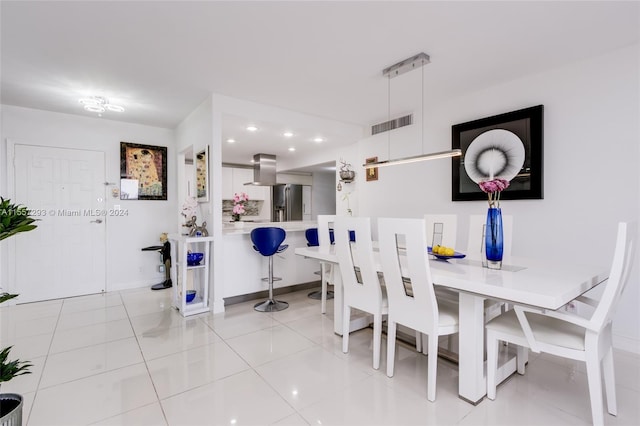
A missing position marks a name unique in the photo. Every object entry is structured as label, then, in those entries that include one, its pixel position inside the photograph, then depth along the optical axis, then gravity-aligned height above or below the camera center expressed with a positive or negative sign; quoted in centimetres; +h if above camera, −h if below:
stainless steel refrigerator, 718 +19
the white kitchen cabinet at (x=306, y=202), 766 +21
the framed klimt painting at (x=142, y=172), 450 +61
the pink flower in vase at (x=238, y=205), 416 +8
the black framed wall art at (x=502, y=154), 297 +59
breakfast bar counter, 379 -73
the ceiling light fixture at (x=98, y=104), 327 +120
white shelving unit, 339 -75
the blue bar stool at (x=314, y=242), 407 -43
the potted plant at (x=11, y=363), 123 -64
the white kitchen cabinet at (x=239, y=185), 693 +60
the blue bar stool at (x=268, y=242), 346 -36
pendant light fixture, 264 +132
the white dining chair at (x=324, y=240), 319 -32
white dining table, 147 -41
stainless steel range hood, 609 +85
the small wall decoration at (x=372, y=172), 470 +61
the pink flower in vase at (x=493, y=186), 204 +16
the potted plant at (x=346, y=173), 510 +63
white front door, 387 -16
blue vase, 203 -19
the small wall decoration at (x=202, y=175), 361 +45
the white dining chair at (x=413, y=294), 185 -56
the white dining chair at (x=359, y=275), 224 -52
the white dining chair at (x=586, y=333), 151 -71
